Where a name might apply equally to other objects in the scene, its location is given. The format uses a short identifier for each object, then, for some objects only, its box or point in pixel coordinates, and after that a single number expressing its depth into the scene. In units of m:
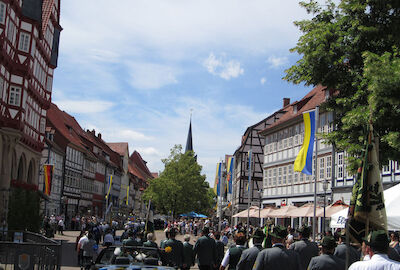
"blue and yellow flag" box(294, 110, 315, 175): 23.28
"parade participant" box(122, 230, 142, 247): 13.53
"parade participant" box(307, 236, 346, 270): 7.17
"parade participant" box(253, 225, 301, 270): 7.39
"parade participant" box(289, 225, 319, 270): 11.16
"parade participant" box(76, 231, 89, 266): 19.53
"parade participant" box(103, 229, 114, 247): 23.66
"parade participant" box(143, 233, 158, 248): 13.05
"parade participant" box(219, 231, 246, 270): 10.02
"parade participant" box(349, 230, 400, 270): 5.15
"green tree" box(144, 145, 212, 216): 72.69
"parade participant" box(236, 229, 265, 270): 8.52
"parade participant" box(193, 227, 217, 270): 12.52
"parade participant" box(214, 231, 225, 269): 12.80
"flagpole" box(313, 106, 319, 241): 21.88
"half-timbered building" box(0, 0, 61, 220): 31.69
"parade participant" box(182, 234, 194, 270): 13.32
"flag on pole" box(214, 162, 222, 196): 54.69
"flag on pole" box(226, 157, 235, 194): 48.44
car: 9.90
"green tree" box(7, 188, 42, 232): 30.25
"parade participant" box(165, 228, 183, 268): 12.93
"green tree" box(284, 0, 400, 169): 14.80
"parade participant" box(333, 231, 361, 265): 9.82
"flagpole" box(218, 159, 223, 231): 52.92
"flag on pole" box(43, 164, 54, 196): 41.50
